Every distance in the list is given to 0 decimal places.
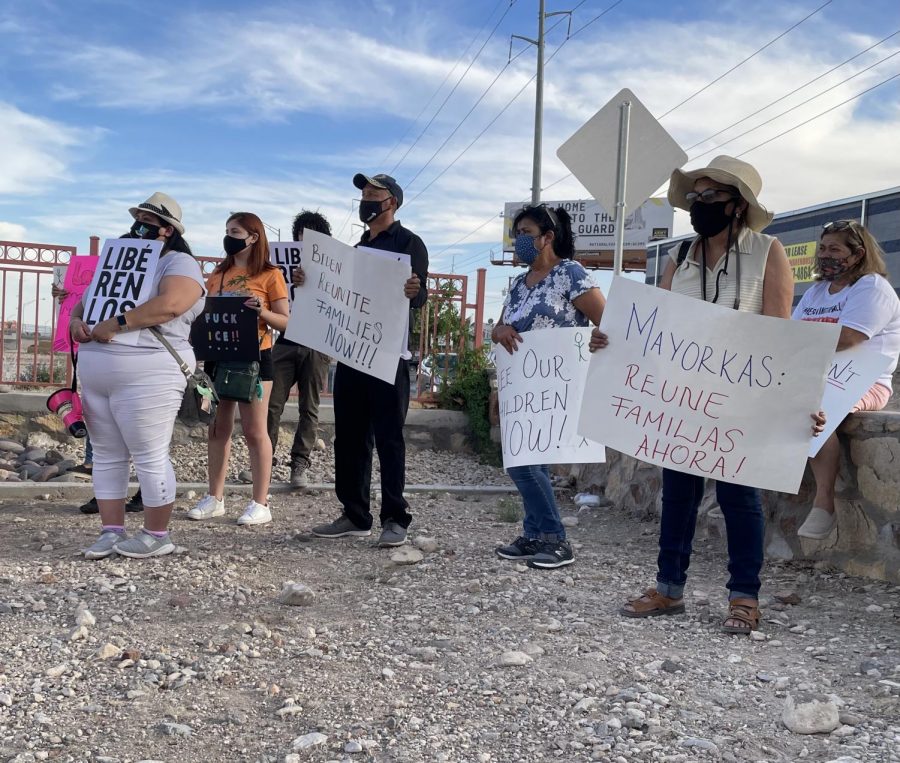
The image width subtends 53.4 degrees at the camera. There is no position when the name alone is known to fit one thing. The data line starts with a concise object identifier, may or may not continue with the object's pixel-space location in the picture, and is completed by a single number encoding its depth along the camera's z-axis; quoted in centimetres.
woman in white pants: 439
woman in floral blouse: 453
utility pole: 2575
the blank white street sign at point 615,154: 627
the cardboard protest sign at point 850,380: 441
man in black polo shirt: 490
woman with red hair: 535
